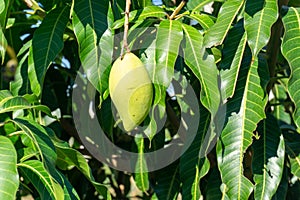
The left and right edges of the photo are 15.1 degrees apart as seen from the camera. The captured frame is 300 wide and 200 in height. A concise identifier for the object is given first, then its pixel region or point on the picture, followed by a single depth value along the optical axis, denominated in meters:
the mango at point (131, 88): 1.51
